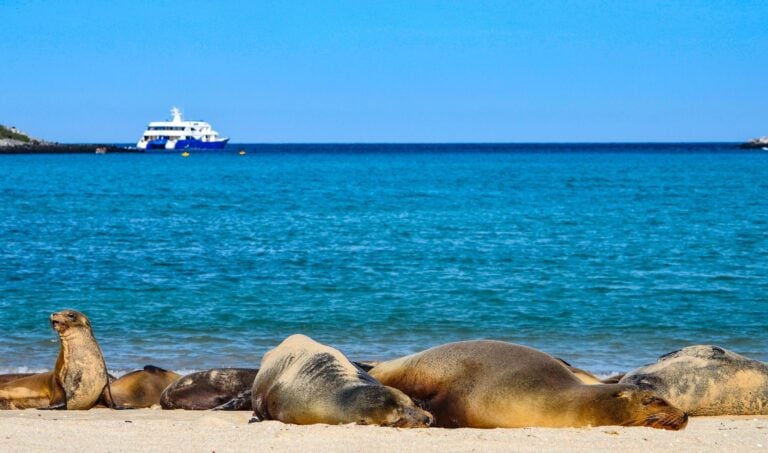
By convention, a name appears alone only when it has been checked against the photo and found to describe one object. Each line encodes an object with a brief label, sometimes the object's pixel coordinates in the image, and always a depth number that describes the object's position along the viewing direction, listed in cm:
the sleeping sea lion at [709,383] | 1795
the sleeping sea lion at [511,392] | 1501
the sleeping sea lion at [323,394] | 1517
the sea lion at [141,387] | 2048
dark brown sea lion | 1948
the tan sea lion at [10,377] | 2108
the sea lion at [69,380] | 1956
